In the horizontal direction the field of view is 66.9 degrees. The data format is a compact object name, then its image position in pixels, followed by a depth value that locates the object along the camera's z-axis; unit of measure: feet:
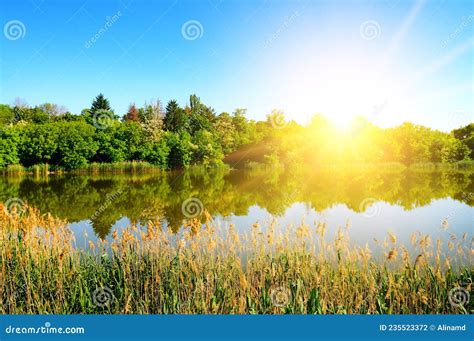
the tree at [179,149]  147.13
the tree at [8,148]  121.29
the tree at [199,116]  171.22
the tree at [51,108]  221.25
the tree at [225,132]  163.42
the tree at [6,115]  178.30
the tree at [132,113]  198.70
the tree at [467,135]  193.88
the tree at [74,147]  130.21
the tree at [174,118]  174.40
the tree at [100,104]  182.68
